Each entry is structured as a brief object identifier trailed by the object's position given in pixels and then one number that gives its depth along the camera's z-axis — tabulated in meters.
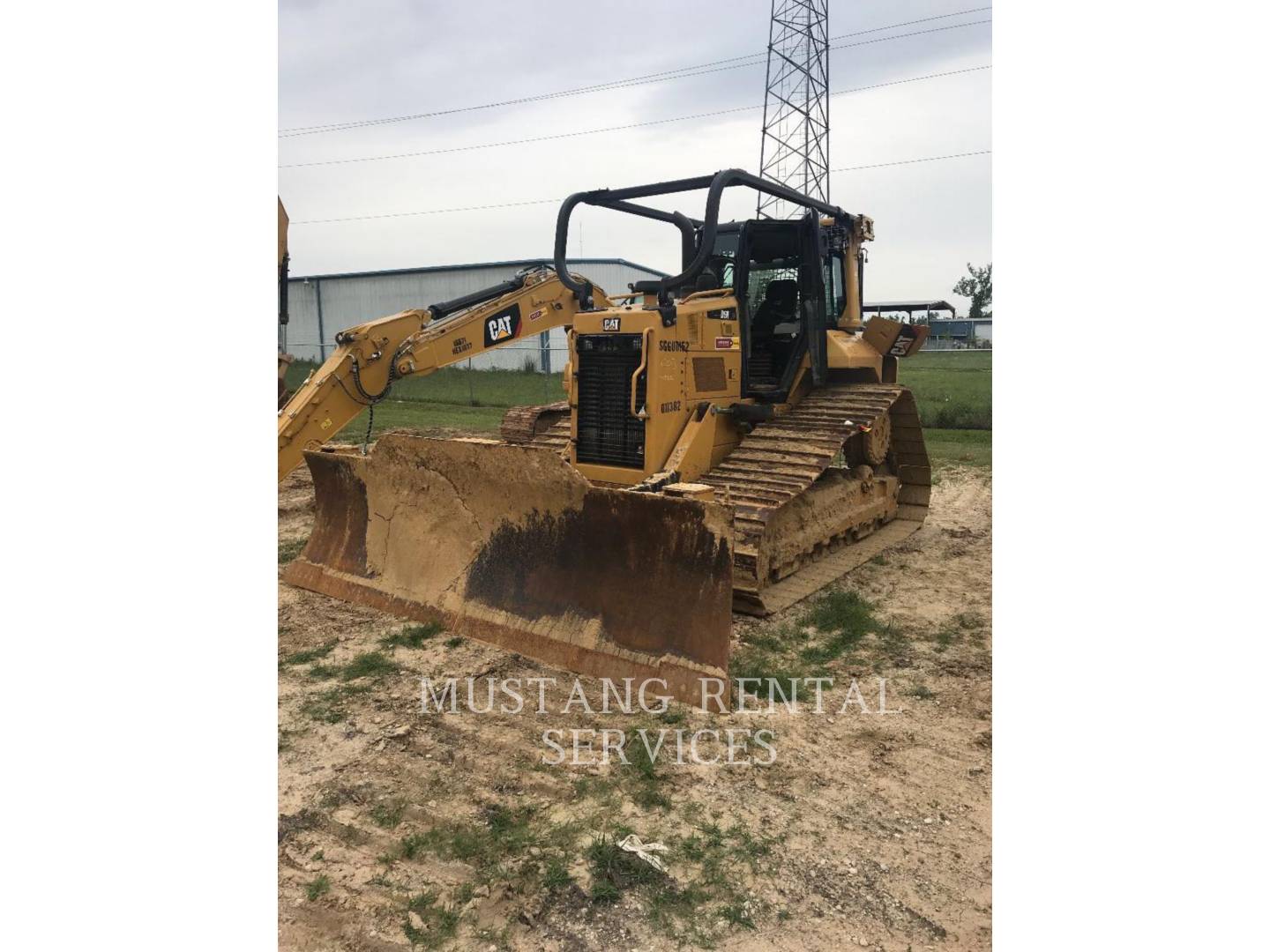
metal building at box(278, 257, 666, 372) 28.28
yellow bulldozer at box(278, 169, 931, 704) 4.26
